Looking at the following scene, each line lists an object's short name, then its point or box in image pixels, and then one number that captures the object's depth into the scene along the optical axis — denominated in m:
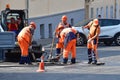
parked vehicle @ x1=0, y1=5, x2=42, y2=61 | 22.20
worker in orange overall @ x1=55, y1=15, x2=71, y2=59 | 22.39
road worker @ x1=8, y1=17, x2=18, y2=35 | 24.96
